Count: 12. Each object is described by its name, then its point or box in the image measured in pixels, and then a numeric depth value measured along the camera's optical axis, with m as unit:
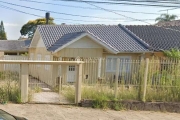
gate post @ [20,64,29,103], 7.51
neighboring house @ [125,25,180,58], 16.11
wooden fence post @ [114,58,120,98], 7.66
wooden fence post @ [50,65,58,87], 8.38
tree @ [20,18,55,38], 41.91
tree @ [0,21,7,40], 53.77
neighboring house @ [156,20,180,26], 28.96
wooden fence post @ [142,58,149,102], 7.77
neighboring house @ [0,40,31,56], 25.84
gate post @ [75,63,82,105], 7.64
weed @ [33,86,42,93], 8.23
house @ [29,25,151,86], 13.80
